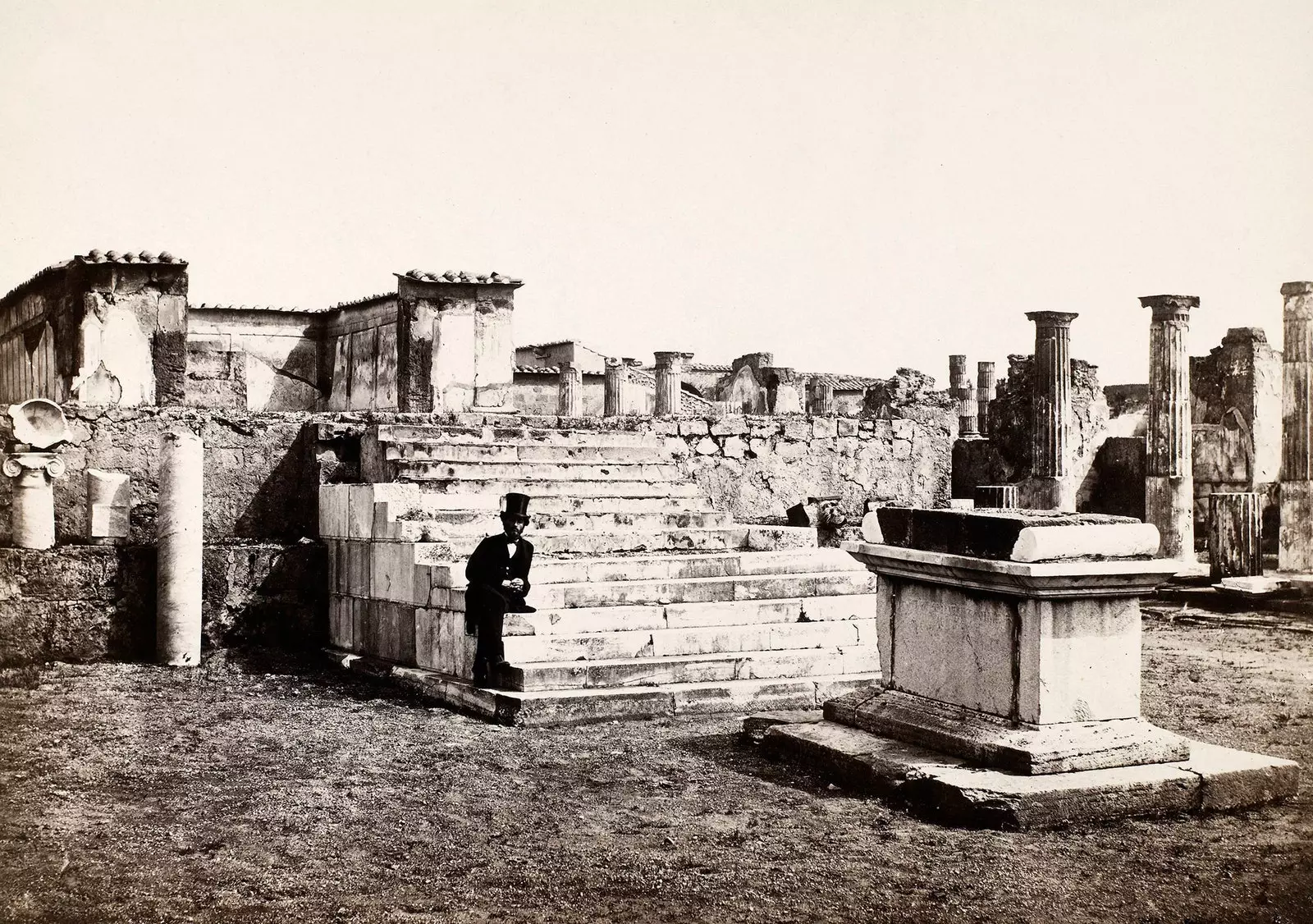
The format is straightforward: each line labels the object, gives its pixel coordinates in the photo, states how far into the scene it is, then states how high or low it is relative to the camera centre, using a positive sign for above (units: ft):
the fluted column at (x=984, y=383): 138.51 +10.10
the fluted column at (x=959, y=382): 149.18 +11.13
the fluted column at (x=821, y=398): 118.01 +7.32
